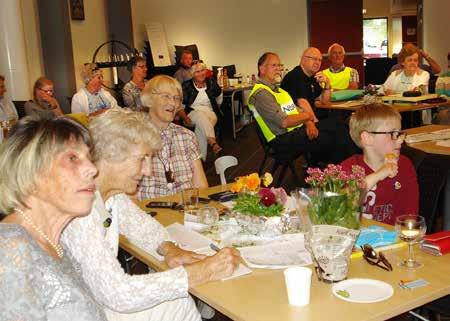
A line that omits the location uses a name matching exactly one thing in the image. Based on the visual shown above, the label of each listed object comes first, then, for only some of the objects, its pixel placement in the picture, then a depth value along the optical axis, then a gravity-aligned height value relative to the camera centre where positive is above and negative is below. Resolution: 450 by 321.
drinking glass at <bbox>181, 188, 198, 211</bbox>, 2.71 -0.66
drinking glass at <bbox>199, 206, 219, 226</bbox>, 2.44 -0.67
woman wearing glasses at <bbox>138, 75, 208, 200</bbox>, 3.36 -0.55
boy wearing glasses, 2.60 -0.54
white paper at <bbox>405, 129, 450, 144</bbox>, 4.10 -0.66
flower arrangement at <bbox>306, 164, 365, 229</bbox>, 1.94 -0.49
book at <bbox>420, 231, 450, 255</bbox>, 1.95 -0.68
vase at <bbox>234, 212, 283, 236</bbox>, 2.25 -0.66
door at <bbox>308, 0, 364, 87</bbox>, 12.84 +0.45
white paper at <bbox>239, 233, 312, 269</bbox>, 1.94 -0.70
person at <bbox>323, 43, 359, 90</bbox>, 7.62 -0.34
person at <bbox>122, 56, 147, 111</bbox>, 7.48 -0.34
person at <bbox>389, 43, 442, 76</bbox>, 7.91 -0.33
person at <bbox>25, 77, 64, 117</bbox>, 6.96 -0.37
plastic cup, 1.61 -0.64
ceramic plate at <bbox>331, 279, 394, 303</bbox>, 1.64 -0.70
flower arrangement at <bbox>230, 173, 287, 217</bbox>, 2.27 -0.57
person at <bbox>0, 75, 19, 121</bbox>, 6.56 -0.48
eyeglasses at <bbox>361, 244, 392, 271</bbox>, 1.87 -0.69
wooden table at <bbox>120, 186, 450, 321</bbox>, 1.57 -0.70
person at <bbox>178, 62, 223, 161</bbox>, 7.41 -0.70
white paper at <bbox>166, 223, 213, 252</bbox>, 2.23 -0.72
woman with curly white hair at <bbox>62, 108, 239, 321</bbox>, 1.81 -0.63
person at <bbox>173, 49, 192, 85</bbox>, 9.27 -0.20
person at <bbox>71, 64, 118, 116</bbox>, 7.20 -0.43
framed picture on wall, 8.57 +0.76
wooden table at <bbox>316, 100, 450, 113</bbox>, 5.87 -0.64
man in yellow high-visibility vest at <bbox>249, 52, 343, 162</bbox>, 5.52 -0.68
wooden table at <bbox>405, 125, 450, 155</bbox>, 3.72 -0.68
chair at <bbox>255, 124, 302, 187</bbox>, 5.59 -1.00
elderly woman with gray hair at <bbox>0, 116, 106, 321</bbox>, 1.37 -0.39
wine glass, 1.95 -0.62
